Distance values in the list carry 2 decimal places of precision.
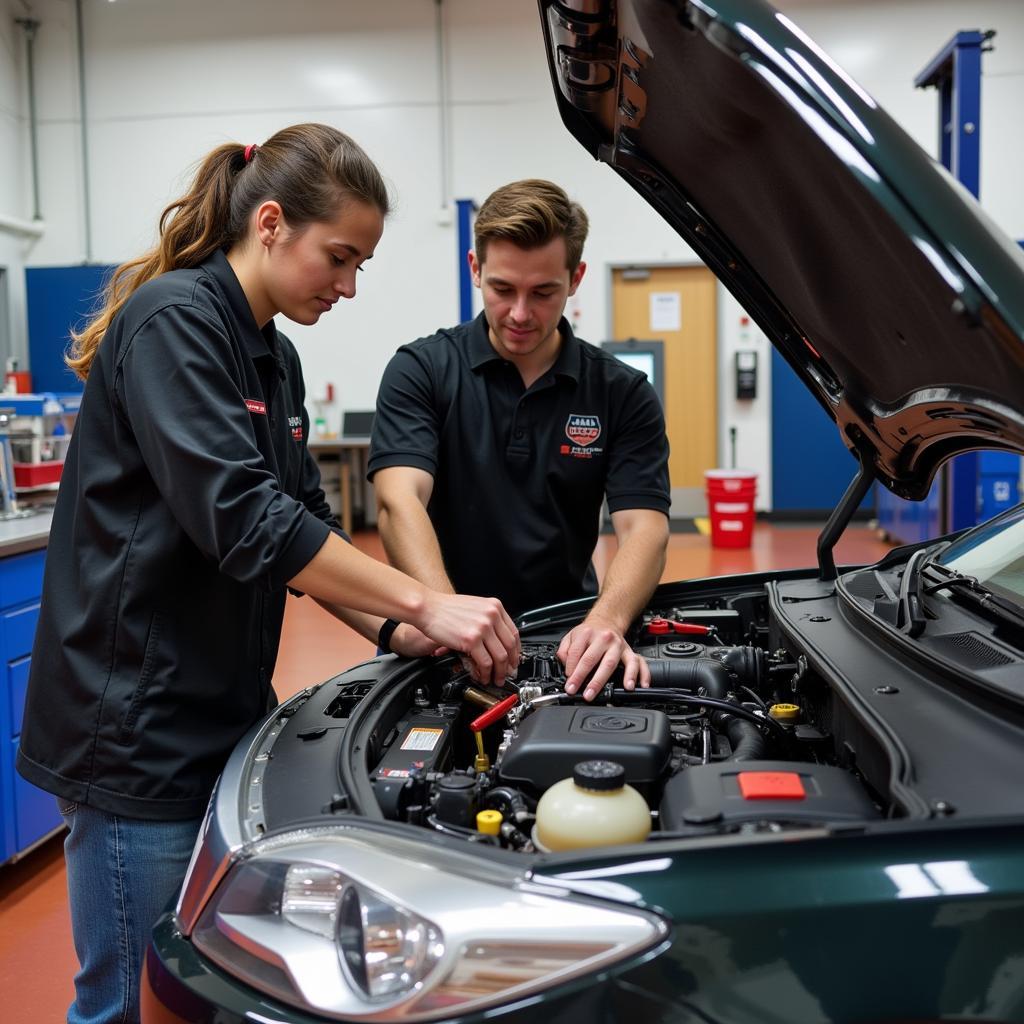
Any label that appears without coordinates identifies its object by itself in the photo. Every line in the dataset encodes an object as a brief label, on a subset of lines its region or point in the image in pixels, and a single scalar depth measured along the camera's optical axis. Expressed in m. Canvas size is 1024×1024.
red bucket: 6.77
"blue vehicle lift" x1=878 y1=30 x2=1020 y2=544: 3.95
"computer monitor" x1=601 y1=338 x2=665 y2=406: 7.99
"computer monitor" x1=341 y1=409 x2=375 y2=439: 8.16
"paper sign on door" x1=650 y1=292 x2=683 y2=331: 8.25
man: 1.94
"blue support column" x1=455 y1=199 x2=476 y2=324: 4.99
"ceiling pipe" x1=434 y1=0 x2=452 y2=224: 8.07
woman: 1.18
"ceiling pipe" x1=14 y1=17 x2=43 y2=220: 8.33
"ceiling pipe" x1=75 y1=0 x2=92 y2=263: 8.35
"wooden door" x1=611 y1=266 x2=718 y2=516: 8.23
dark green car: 0.77
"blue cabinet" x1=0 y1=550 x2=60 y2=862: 2.45
